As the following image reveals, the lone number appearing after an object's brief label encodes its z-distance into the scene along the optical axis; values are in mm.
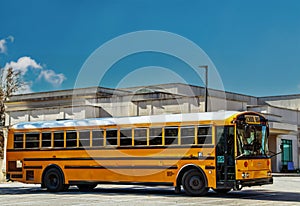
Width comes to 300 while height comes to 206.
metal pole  38672
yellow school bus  18344
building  44094
